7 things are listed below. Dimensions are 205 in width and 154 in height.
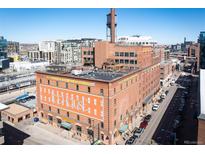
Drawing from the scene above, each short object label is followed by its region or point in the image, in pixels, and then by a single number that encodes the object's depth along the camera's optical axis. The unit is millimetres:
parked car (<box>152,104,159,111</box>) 36289
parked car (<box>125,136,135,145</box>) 24355
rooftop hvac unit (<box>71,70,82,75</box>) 28600
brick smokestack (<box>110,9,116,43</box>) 41640
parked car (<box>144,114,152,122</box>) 31283
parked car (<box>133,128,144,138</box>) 25977
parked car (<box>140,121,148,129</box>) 28552
